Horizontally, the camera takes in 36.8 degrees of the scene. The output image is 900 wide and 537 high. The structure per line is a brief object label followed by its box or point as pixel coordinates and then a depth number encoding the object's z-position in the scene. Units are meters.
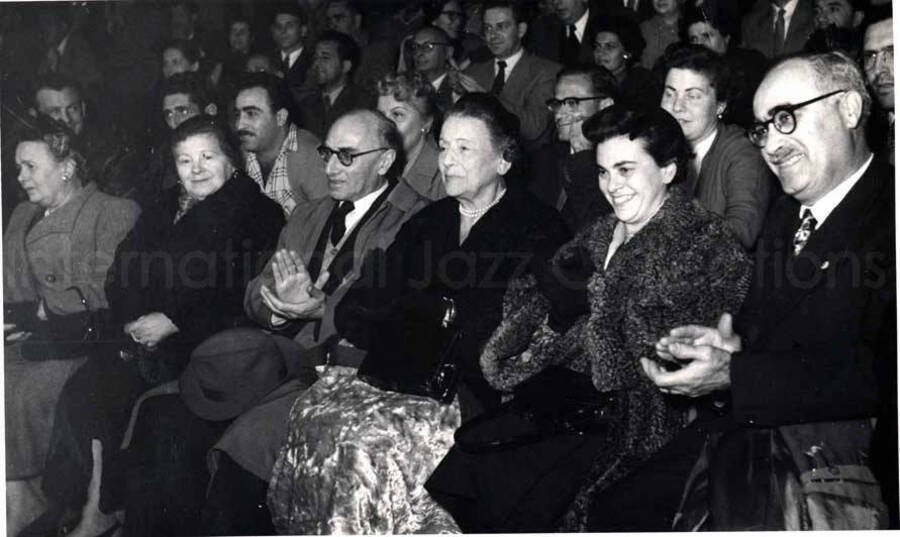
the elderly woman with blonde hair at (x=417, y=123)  6.17
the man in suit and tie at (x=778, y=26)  5.82
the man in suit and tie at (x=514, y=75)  6.09
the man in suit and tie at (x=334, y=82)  6.25
